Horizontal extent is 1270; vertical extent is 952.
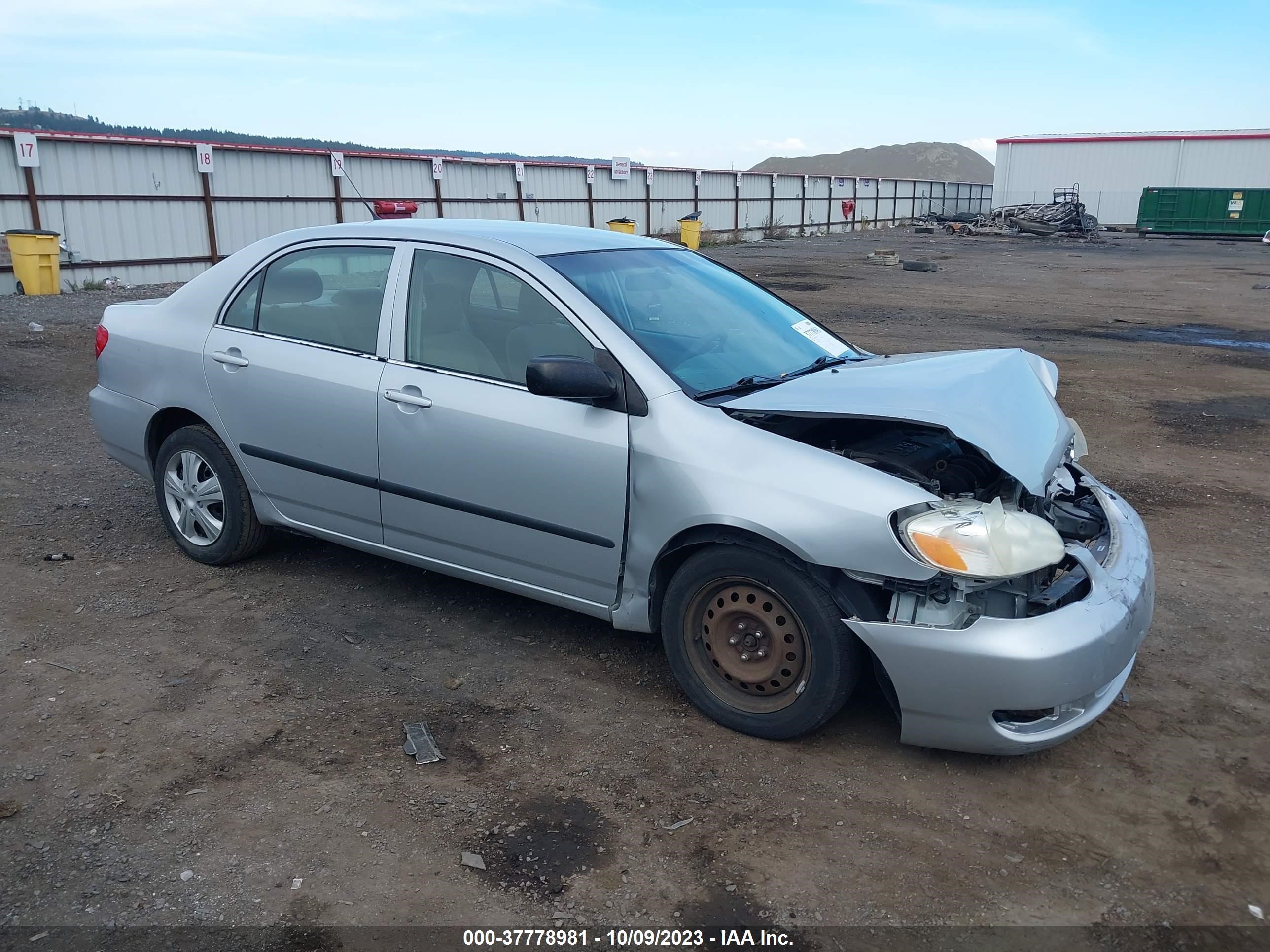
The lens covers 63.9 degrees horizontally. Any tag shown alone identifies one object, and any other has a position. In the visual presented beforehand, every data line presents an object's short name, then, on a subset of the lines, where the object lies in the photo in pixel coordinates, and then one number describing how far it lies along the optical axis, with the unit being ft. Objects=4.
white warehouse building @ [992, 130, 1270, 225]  174.91
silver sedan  10.17
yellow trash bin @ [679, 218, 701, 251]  98.78
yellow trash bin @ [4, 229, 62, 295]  51.26
